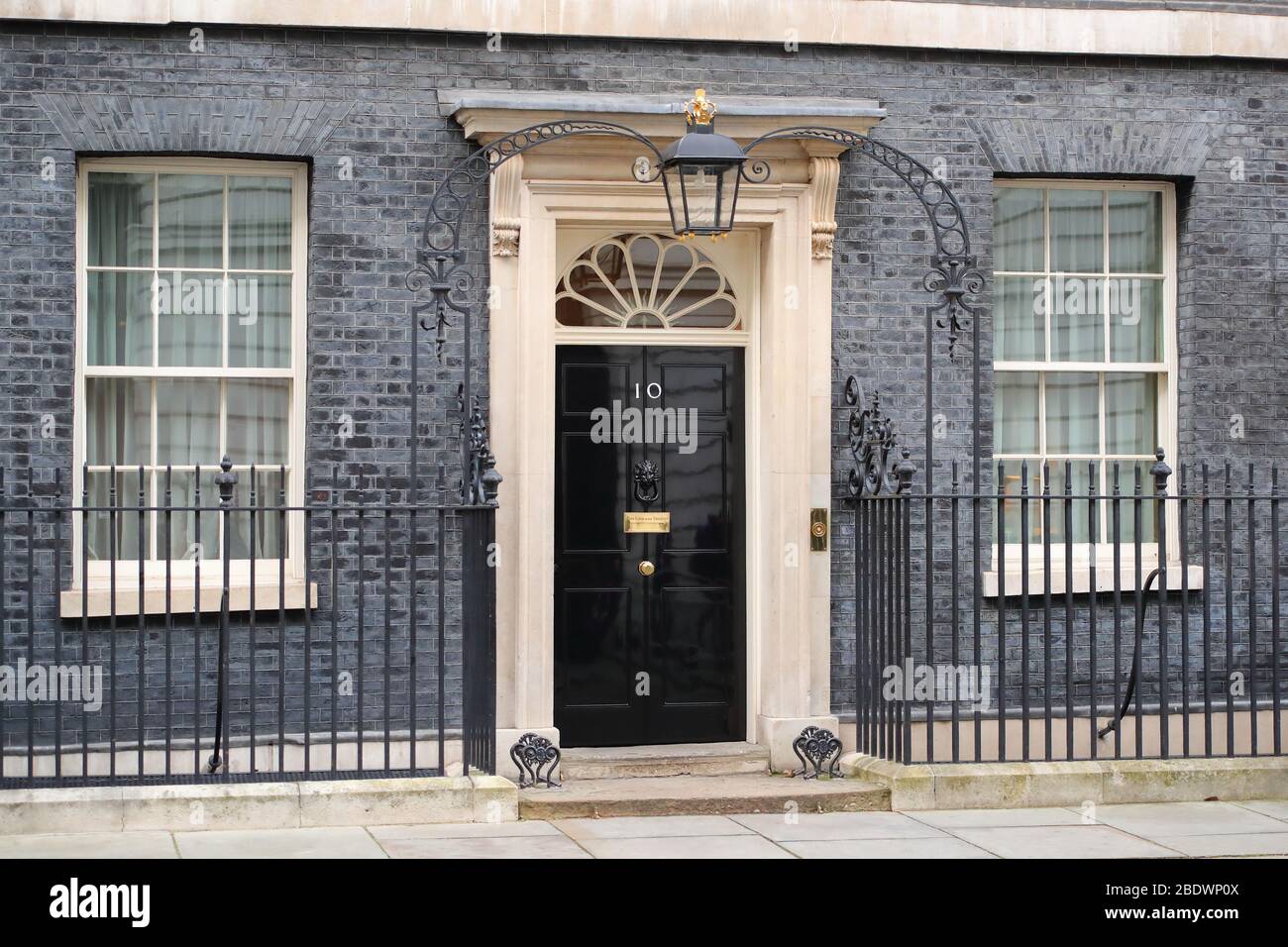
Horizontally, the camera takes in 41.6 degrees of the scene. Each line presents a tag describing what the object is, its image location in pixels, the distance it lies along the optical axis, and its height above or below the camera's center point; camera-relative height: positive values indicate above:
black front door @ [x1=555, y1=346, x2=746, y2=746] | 9.60 -0.37
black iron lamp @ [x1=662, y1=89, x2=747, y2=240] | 8.29 +1.58
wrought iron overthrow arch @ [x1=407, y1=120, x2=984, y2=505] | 8.60 +1.32
